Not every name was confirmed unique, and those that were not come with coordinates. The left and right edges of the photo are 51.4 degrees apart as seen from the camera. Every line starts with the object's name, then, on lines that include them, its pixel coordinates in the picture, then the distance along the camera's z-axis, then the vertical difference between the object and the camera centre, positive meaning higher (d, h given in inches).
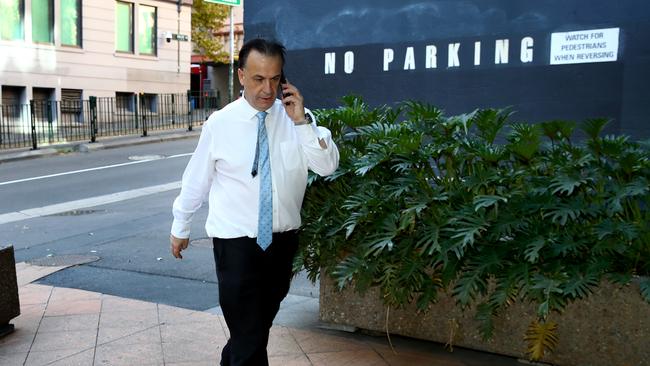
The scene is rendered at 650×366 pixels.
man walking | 128.8 -15.9
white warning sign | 231.1 +21.4
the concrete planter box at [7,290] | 191.5 -54.9
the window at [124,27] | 1099.9 +119.4
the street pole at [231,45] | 1106.4 +95.6
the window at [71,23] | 1013.2 +115.2
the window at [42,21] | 972.6 +112.2
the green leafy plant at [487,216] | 150.0 -25.8
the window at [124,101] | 1056.2 -1.9
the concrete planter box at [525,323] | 154.8 -55.6
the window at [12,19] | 930.7 +109.6
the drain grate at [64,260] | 287.0 -69.6
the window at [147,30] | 1139.3 +118.8
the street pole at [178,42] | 1197.5 +102.7
